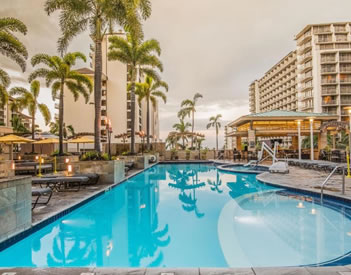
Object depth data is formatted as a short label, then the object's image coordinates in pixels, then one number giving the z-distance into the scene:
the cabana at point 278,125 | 24.91
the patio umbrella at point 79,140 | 19.33
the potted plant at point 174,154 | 27.69
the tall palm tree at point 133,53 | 18.33
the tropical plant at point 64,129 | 42.61
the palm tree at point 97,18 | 10.78
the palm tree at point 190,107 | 33.72
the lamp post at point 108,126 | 12.12
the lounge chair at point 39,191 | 5.33
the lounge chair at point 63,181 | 7.58
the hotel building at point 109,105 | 46.12
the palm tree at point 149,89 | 25.17
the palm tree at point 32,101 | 23.97
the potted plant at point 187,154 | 27.72
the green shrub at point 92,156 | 10.34
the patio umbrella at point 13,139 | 13.78
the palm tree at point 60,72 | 16.94
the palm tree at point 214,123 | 38.26
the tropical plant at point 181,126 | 36.81
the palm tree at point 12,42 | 11.90
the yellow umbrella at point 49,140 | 17.80
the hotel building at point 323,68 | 47.12
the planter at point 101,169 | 10.02
